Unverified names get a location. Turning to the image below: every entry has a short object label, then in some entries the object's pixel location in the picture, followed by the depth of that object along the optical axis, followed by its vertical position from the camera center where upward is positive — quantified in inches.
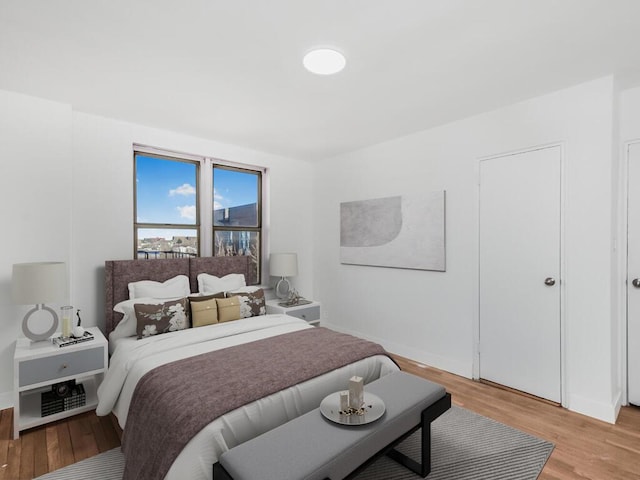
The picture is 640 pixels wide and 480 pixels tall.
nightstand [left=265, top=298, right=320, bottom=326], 154.1 -33.7
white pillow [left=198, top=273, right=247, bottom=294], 140.6 -19.3
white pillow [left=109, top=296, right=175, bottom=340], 111.7 -27.8
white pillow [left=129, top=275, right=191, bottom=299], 123.6 -18.9
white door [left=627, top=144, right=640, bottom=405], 103.8 -12.2
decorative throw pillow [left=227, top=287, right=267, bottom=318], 132.6 -25.8
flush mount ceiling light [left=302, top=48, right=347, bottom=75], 84.2 +45.6
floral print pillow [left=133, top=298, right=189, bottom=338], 108.4 -26.3
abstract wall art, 139.3 +2.8
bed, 63.0 -32.9
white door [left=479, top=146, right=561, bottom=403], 108.7 -11.7
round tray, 66.6 -36.0
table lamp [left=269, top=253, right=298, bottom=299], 166.4 -13.4
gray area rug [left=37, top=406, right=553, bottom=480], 77.7 -54.3
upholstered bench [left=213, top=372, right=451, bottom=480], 54.6 -36.9
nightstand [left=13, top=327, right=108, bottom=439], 91.4 -37.4
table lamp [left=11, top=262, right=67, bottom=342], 96.4 -13.6
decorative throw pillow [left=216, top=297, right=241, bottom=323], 124.7 -26.6
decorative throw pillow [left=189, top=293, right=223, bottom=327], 119.3 -26.0
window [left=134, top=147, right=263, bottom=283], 141.6 +14.1
